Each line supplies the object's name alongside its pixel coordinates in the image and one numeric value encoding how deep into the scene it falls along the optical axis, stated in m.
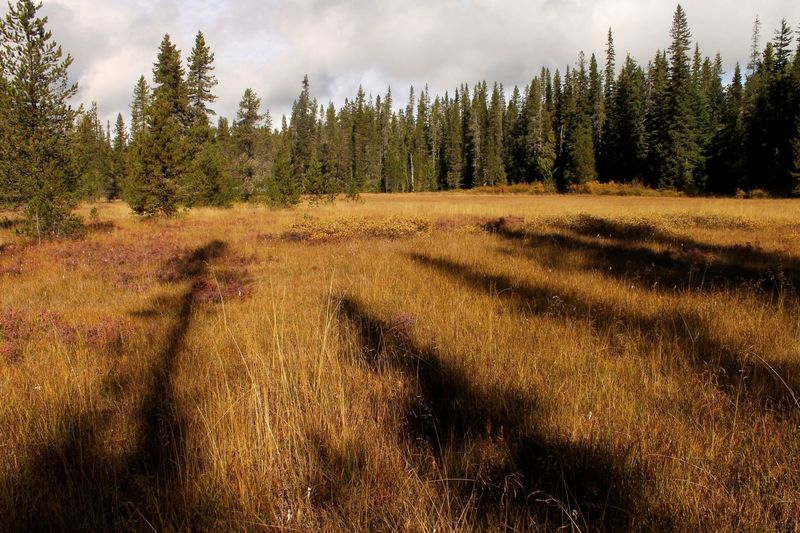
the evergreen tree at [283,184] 26.28
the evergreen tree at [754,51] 68.44
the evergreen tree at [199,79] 34.09
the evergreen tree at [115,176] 51.41
